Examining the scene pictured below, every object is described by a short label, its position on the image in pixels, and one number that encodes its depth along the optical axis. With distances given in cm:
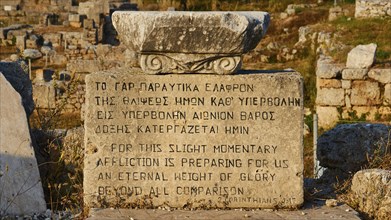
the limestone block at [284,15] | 2705
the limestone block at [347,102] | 1393
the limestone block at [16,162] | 663
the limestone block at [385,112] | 1358
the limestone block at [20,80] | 721
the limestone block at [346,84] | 1384
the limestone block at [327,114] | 1397
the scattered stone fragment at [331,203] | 613
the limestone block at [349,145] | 750
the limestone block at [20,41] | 2697
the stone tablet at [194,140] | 595
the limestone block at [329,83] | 1392
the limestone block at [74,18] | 3085
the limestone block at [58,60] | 2397
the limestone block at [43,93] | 1670
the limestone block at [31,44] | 2703
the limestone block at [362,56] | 1365
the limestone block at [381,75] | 1352
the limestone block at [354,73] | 1369
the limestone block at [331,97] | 1395
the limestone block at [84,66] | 1955
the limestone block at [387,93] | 1355
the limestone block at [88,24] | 2870
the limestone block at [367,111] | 1380
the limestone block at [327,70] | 1386
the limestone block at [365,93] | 1368
